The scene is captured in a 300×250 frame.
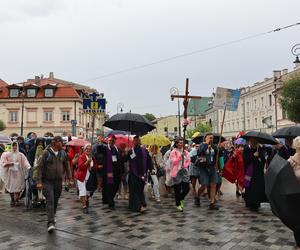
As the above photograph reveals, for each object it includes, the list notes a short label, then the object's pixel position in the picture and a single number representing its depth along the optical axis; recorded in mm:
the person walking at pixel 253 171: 9969
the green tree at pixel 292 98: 41625
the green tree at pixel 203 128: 84325
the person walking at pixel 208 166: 9992
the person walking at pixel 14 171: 10984
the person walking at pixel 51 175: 7797
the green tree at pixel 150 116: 125462
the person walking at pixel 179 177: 9898
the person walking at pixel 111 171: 10445
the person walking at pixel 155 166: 11578
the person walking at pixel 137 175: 9812
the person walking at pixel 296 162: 5096
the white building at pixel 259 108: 60750
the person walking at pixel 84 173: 9867
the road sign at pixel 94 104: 12895
